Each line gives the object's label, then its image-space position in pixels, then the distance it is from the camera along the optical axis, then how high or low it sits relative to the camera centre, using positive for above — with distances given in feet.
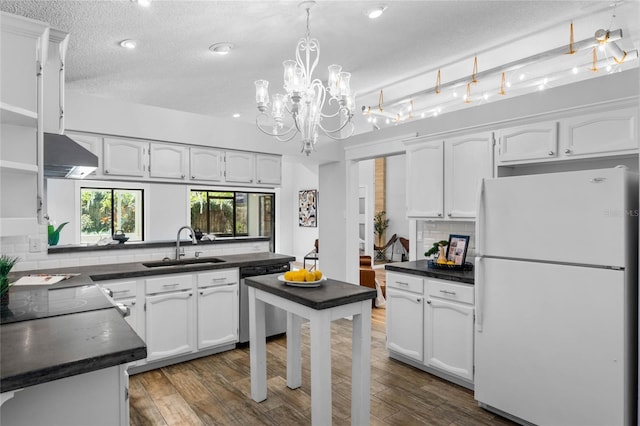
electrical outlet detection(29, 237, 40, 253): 10.51 -0.99
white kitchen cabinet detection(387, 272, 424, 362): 10.66 -3.18
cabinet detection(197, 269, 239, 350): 11.73 -3.23
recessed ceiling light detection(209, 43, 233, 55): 10.89 +4.94
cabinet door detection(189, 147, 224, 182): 13.07 +1.71
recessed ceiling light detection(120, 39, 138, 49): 10.52 +4.88
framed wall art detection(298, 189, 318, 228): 32.55 +0.22
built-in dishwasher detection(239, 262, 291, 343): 12.70 -3.66
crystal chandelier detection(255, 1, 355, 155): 8.11 +2.67
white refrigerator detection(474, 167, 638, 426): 6.76 -1.78
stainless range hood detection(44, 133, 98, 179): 8.05 +1.24
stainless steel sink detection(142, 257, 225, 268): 12.34 -1.83
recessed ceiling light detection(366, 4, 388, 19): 8.88 +4.95
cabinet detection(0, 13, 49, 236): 6.02 +1.54
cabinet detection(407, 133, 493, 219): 10.68 +1.14
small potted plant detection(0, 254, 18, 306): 6.00 -1.18
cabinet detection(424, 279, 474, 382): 9.48 -3.17
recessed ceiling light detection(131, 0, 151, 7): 8.23 +4.73
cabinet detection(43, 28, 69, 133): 7.86 +2.77
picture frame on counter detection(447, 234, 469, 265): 10.84 -1.14
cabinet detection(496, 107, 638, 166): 8.32 +1.81
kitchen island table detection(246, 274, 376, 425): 7.18 -2.54
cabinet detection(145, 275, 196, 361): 10.77 -3.23
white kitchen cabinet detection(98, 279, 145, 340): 10.21 -2.47
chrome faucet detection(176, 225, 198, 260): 12.85 -1.18
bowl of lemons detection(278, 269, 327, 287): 8.16 -1.55
